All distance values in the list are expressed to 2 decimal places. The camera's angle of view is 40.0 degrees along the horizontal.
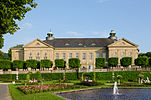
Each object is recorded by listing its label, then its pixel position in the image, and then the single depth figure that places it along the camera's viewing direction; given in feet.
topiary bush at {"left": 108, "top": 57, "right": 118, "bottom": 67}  199.00
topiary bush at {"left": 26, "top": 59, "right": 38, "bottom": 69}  201.77
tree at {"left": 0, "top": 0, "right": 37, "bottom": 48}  54.51
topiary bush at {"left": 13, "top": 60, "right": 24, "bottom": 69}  200.18
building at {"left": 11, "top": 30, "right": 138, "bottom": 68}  242.37
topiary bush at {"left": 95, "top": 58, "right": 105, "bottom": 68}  198.49
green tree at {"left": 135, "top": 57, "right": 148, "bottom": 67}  191.62
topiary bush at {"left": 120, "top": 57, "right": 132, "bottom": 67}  197.36
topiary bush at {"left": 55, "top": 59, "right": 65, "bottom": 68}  201.67
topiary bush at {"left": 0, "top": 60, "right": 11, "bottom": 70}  196.03
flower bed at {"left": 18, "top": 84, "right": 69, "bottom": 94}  76.57
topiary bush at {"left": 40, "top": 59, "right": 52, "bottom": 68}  201.37
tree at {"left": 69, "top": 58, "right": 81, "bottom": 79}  199.21
